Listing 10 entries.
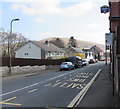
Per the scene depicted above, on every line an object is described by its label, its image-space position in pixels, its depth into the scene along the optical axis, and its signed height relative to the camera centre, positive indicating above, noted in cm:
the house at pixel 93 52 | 8091 +227
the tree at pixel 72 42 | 9020 +951
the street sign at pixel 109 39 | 774 +99
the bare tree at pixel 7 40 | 3973 +501
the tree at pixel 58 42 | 7873 +832
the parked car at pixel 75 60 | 2946 -94
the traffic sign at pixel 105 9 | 887 +308
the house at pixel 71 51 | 6209 +248
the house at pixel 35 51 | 4496 +178
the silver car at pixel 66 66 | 2411 -173
